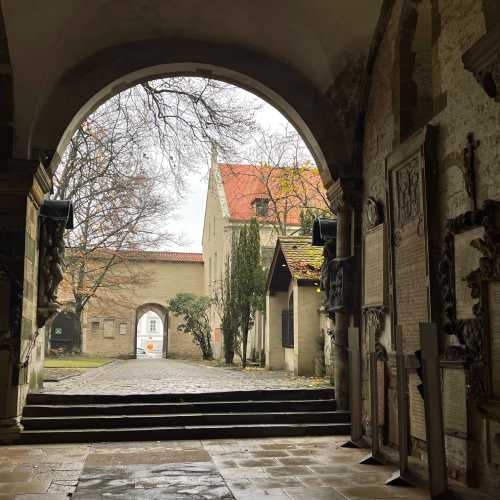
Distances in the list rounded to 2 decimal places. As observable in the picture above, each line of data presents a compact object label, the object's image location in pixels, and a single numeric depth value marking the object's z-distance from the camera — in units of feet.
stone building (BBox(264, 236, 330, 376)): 47.62
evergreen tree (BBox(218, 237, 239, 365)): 63.62
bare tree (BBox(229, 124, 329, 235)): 65.05
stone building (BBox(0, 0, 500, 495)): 16.62
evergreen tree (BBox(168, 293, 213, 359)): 77.97
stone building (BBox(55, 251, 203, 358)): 106.93
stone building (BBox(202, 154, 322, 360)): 73.76
